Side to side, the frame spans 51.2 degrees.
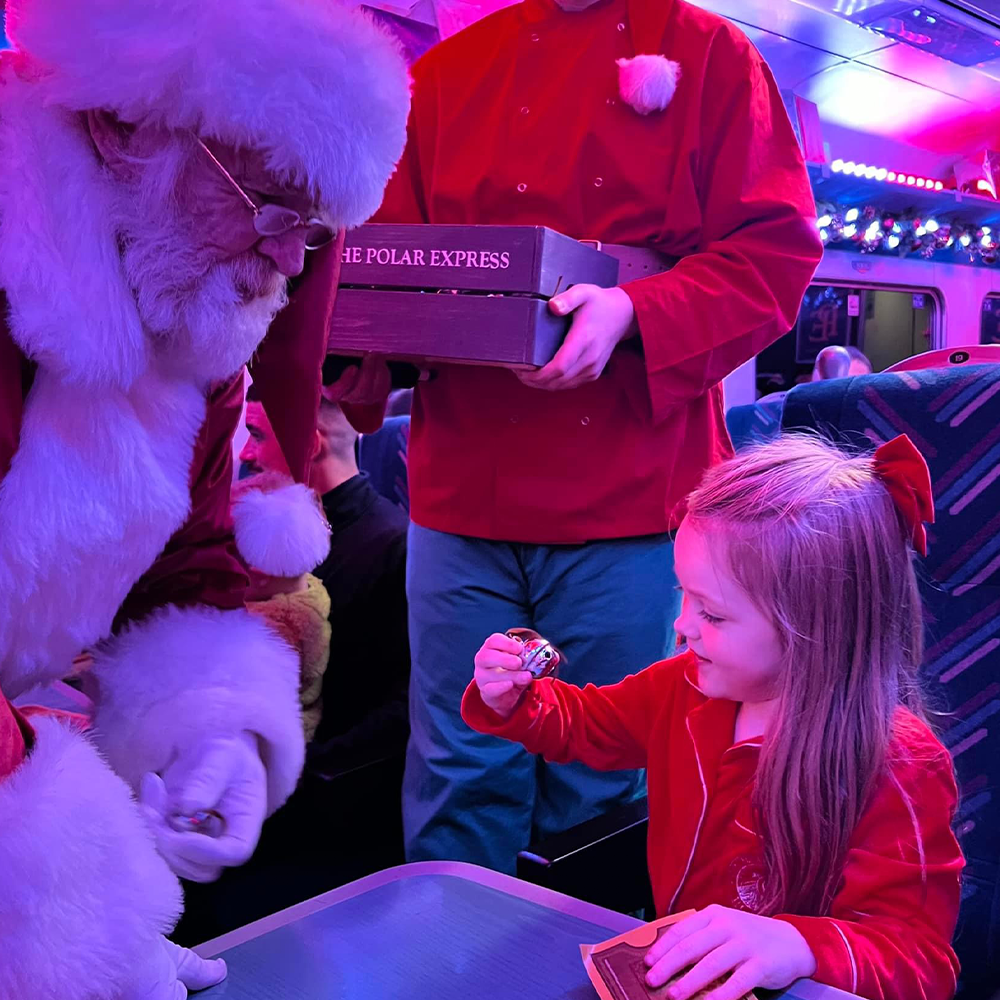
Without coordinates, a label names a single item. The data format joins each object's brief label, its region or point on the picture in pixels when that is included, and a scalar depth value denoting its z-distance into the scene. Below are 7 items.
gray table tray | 0.75
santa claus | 0.62
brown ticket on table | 0.71
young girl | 0.90
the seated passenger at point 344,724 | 1.88
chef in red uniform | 1.22
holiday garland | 6.70
